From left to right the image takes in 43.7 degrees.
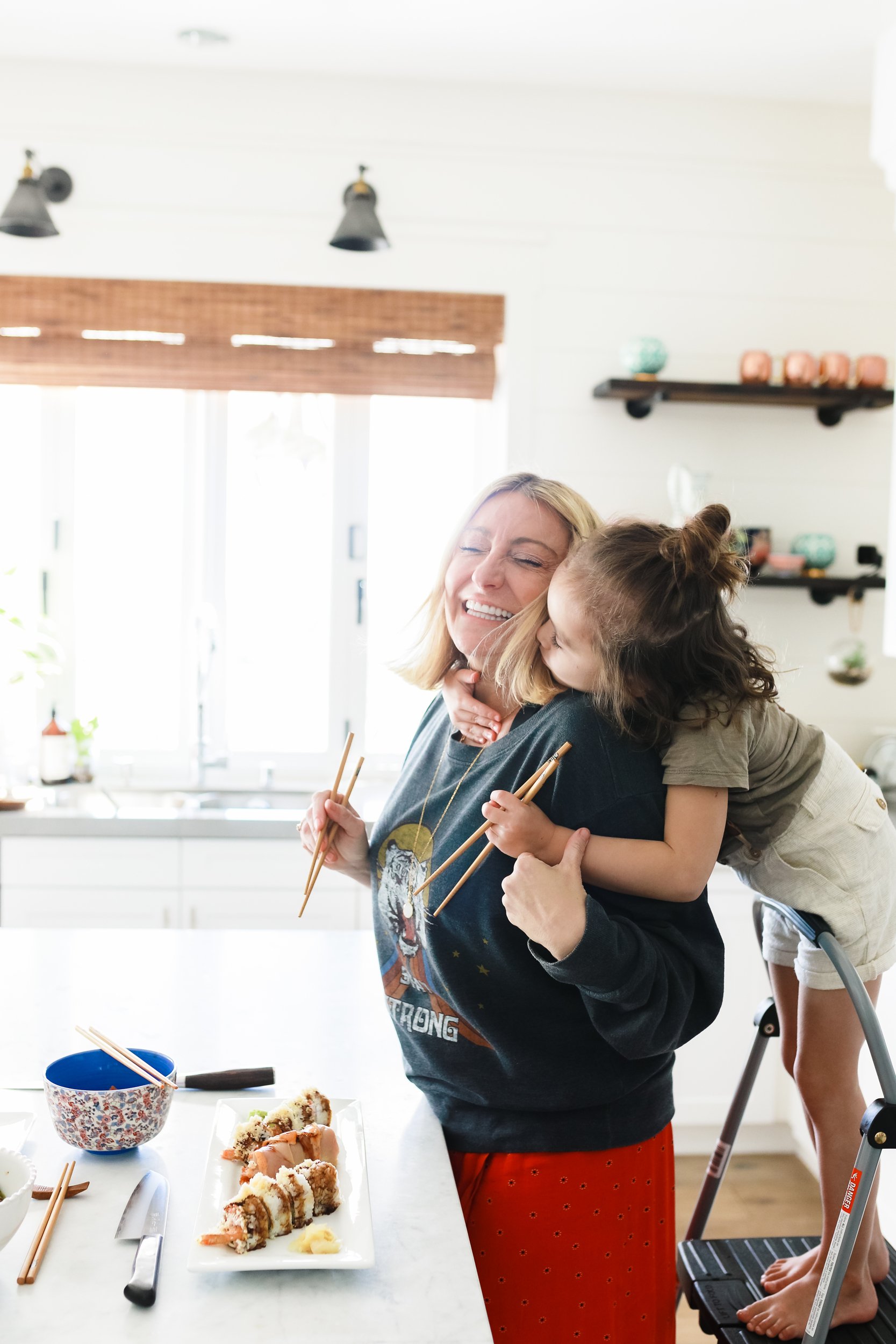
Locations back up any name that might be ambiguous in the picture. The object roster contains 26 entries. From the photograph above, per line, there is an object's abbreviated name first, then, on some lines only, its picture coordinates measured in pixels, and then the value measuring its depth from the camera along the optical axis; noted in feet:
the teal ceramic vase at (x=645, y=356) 11.01
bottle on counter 11.46
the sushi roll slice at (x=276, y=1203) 3.25
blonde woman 3.84
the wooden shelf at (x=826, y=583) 11.16
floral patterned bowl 3.65
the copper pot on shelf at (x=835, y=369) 11.08
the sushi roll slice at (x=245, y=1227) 3.17
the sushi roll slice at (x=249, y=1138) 3.65
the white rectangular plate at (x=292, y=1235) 3.11
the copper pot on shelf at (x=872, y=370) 11.18
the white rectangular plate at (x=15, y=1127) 3.82
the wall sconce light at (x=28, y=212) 9.78
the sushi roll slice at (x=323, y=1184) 3.35
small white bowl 3.06
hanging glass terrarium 11.55
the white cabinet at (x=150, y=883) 10.02
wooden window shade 11.27
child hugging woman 3.80
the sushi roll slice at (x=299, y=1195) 3.28
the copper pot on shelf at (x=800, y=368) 11.08
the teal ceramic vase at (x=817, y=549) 11.35
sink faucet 11.75
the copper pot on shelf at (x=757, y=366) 11.10
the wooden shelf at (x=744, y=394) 11.00
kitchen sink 11.56
